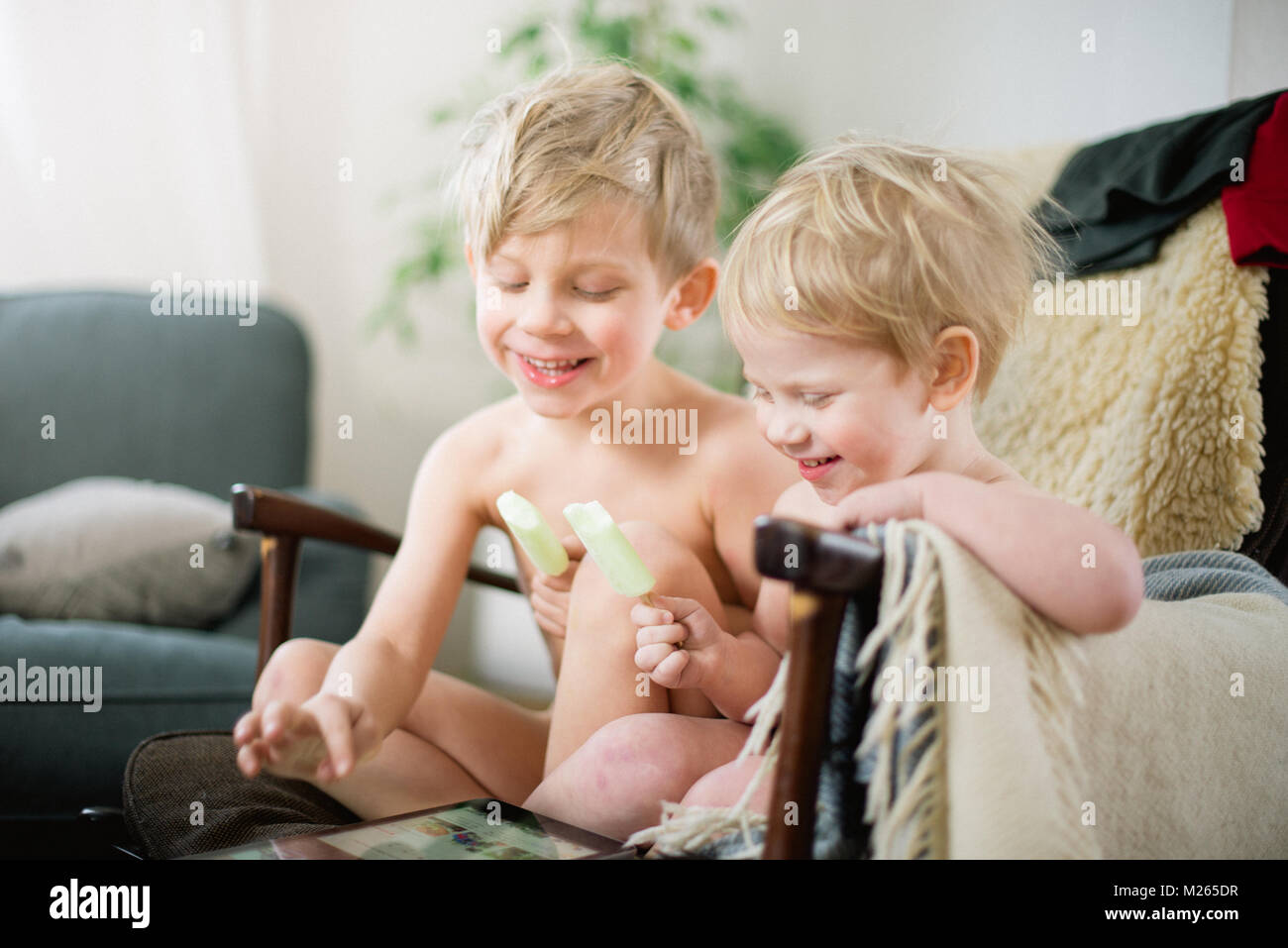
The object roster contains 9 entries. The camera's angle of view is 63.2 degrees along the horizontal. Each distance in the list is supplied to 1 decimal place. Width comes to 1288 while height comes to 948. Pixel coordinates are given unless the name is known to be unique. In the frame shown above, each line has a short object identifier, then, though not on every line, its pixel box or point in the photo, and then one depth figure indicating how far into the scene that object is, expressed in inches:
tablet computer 26.1
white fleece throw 22.3
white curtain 76.7
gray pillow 53.5
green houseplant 74.8
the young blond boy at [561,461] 32.0
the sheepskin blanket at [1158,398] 35.9
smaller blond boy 26.7
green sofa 56.5
